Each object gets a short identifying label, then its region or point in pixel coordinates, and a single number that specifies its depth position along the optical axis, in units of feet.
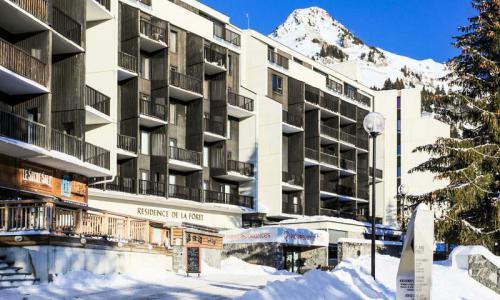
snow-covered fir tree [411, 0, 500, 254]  92.89
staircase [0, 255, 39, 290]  57.47
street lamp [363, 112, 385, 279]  65.41
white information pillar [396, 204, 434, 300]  38.96
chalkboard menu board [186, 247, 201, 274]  85.53
